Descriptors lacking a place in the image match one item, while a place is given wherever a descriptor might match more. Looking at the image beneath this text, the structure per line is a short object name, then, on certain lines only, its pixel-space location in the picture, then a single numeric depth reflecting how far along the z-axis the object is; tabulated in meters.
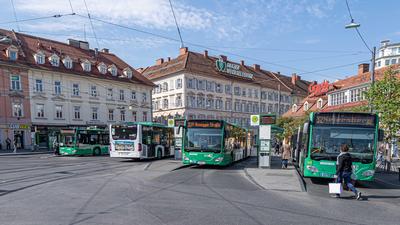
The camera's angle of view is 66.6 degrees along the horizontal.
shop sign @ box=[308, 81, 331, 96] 51.63
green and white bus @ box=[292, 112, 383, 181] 11.16
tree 17.08
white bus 21.61
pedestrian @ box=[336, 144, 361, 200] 9.48
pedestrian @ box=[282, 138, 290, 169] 18.15
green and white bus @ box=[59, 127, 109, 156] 27.89
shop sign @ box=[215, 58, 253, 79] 61.79
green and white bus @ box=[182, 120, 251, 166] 17.27
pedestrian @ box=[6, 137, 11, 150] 34.99
